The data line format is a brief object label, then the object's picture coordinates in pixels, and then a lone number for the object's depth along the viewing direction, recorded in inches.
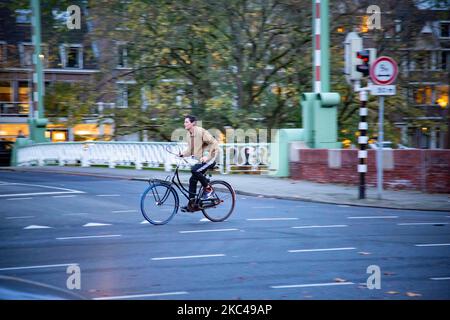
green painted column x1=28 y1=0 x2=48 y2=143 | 1183.4
